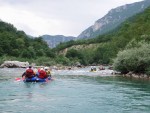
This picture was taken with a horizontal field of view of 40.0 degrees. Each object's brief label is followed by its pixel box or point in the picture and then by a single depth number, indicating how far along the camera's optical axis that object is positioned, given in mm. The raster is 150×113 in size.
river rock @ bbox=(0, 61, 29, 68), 58383
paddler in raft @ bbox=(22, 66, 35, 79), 22308
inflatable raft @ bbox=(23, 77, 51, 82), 22239
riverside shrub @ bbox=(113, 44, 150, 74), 30913
